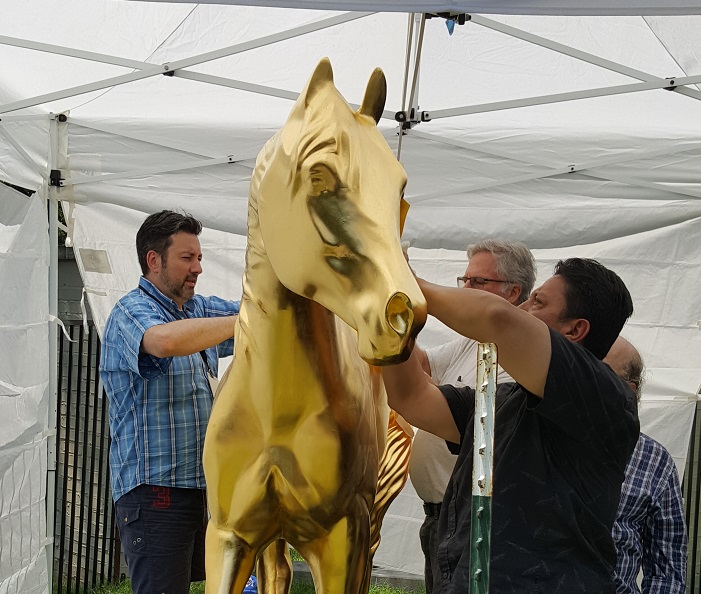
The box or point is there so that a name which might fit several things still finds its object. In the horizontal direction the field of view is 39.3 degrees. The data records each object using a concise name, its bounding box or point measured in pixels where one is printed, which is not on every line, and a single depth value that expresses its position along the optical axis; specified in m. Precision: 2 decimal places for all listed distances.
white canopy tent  3.78
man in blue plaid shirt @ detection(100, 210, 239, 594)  2.75
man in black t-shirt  1.70
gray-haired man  2.97
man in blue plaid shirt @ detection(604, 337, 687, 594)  2.67
